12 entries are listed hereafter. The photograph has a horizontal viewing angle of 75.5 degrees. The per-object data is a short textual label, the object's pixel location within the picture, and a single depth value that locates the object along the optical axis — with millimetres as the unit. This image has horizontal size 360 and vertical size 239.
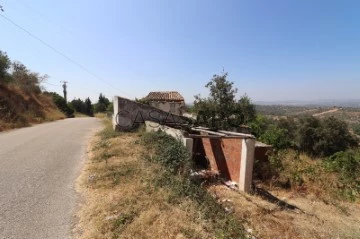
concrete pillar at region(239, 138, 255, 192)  6996
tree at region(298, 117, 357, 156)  32094
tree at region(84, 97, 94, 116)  59088
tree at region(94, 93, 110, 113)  59728
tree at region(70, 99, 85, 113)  56944
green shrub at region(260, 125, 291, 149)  14342
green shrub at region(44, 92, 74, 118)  38884
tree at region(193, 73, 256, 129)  17156
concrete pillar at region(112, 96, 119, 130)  13254
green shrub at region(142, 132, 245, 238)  3767
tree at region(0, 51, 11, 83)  22297
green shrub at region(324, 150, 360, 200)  7879
